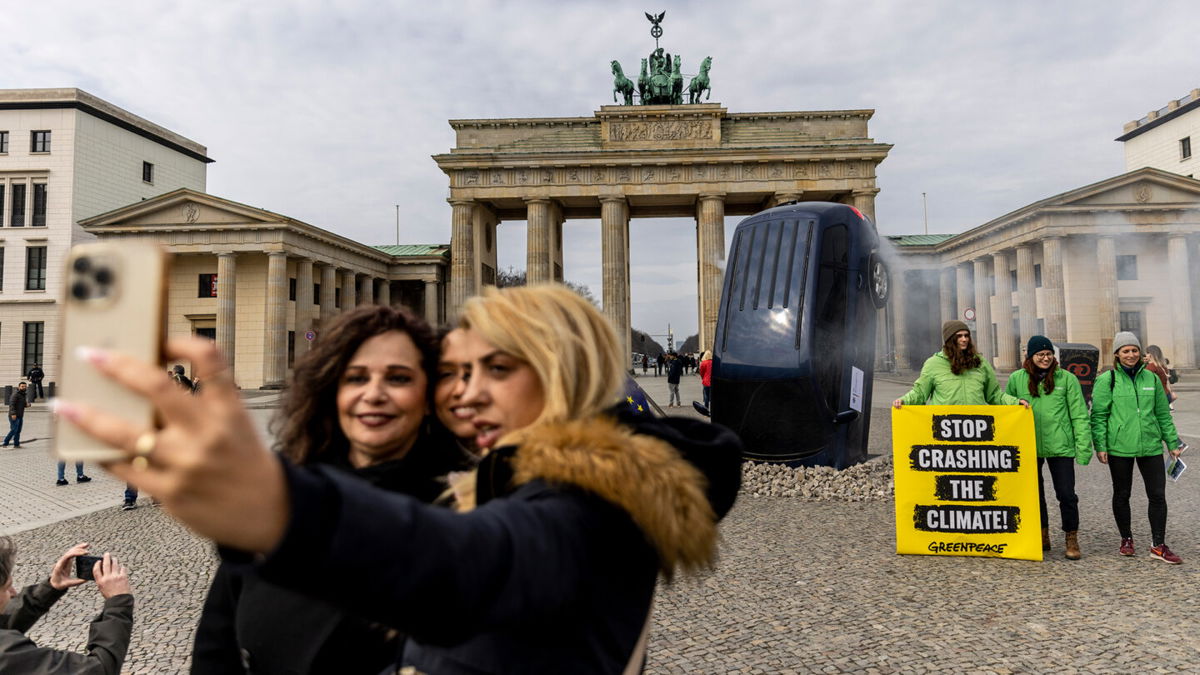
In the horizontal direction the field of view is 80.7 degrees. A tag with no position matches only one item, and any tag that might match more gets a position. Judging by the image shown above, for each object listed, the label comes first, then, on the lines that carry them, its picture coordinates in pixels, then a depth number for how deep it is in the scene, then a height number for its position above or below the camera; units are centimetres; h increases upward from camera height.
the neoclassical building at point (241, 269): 3684 +566
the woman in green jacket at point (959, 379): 639 -11
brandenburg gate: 4225 +1213
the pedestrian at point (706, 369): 1453 -2
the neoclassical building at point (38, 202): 3978 +976
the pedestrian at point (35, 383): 2986 -53
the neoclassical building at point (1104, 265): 3641 +559
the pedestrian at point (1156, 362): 955 +5
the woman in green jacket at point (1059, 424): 590 -49
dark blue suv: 877 +37
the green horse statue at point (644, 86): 4938 +1981
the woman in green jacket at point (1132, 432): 588 -56
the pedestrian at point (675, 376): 2238 -25
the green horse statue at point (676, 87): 4897 +1953
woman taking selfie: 63 -16
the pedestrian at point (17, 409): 1512 -81
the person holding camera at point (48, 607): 248 -97
